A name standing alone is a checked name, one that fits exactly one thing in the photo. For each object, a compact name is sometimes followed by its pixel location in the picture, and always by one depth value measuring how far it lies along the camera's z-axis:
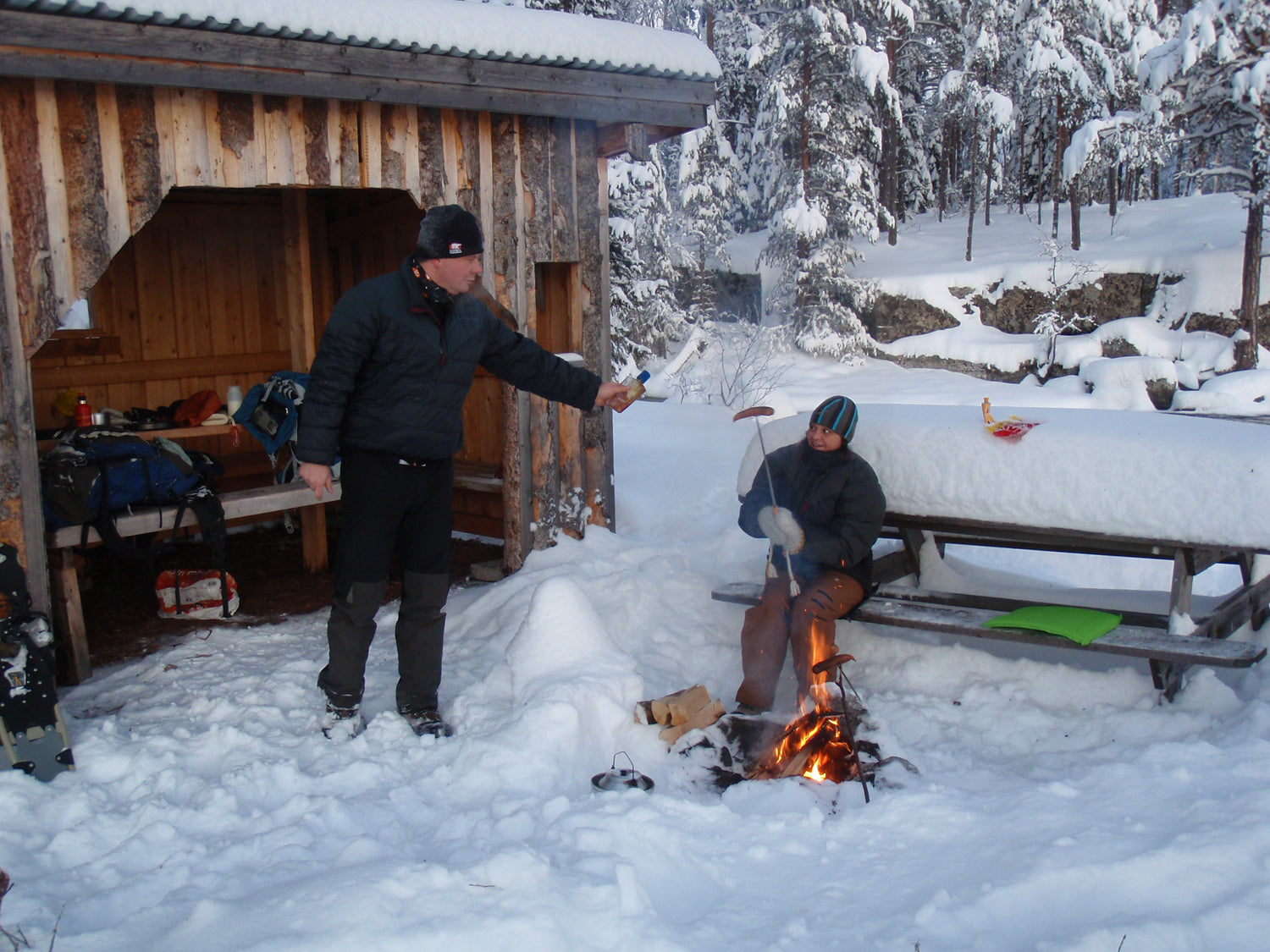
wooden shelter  4.39
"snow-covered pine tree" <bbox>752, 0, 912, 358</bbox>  20.20
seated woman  4.54
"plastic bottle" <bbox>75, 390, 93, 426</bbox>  6.39
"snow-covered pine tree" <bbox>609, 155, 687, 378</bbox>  16.19
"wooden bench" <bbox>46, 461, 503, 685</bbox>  4.91
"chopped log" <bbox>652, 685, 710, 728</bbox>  4.22
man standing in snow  3.88
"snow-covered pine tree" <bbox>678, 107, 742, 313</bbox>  22.30
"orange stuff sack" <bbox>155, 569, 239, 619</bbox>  6.07
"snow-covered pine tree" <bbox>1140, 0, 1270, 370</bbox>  16.25
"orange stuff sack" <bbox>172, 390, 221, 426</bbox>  6.73
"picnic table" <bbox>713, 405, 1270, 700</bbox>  4.22
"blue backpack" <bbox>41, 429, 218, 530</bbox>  4.98
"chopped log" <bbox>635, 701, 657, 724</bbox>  4.27
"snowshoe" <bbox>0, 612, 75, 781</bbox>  3.66
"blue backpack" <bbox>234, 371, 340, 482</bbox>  6.39
